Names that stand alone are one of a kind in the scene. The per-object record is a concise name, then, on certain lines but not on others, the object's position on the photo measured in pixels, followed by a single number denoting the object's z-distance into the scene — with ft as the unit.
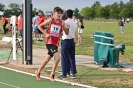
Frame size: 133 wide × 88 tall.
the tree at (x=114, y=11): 466.90
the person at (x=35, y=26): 88.12
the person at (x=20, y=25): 73.78
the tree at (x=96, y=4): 630.66
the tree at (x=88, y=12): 549.25
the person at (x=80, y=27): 74.95
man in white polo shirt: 35.91
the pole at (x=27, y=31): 45.03
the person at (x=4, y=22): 117.70
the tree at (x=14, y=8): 434.92
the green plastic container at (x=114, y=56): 43.68
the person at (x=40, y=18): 82.92
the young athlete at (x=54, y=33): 32.24
